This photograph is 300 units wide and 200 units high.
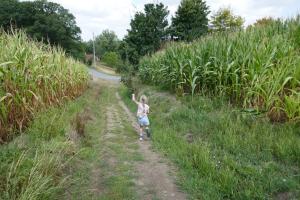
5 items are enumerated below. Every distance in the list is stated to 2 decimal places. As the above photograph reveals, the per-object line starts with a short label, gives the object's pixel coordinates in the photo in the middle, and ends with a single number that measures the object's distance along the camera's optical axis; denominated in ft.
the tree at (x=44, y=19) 169.07
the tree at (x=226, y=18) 129.80
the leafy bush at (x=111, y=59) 229.04
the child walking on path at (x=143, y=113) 25.32
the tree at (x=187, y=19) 120.06
